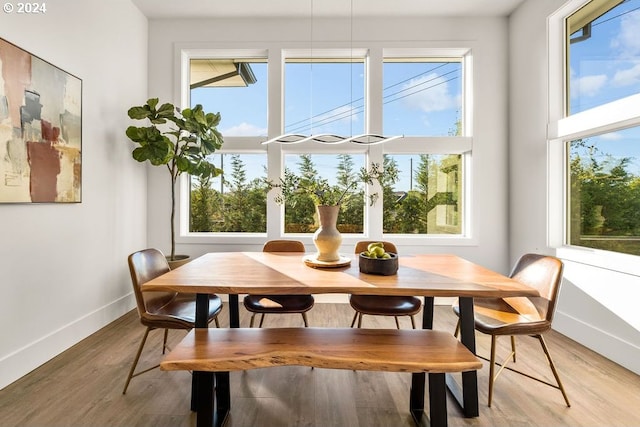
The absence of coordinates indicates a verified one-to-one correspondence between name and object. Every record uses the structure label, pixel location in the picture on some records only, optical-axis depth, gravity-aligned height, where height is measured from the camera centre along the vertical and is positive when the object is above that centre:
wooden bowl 1.84 -0.31
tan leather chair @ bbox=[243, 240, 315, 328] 2.29 -0.68
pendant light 3.54 +1.36
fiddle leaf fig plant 3.09 +0.77
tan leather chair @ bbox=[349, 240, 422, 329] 2.25 -0.68
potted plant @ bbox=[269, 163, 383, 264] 2.09 +0.03
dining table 1.55 -0.36
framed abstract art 2.02 +0.62
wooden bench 1.39 -0.66
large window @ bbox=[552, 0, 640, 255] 2.40 +0.76
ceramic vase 2.09 -0.14
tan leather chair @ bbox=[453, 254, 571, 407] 1.81 -0.64
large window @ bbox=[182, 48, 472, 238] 3.84 +1.07
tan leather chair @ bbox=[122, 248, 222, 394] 1.89 -0.63
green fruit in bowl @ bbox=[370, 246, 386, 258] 1.92 -0.23
